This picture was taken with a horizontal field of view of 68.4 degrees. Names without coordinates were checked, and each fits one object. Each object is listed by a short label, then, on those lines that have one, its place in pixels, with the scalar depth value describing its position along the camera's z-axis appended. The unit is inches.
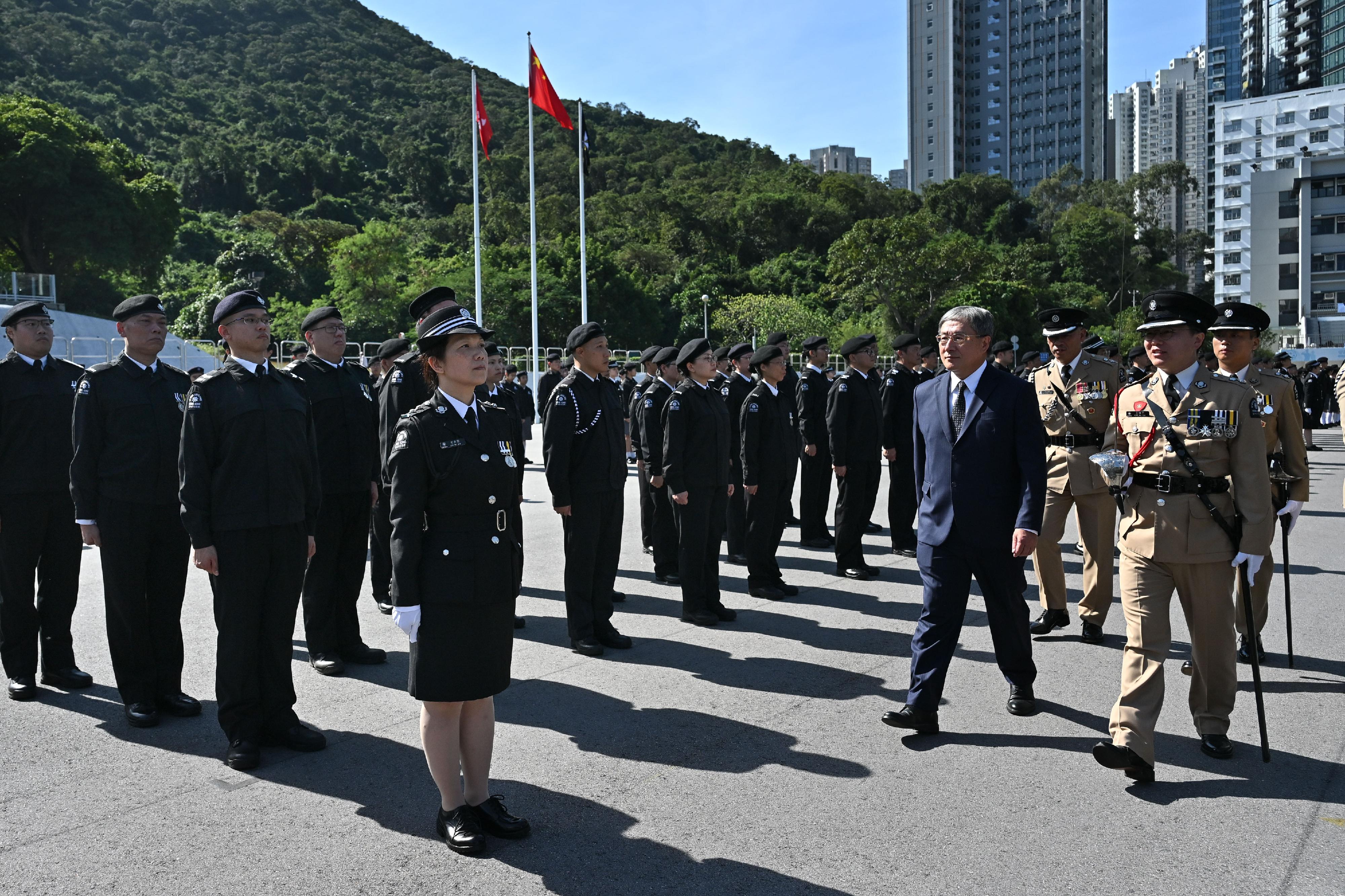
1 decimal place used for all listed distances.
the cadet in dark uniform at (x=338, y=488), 246.1
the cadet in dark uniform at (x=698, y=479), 285.9
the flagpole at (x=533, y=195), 1145.4
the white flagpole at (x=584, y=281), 1179.3
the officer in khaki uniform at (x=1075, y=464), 268.5
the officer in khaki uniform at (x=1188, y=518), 172.9
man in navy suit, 192.9
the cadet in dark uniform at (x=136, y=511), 207.5
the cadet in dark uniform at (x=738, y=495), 385.1
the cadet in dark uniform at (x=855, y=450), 348.8
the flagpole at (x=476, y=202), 1092.5
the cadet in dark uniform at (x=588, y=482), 261.4
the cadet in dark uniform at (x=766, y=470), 322.0
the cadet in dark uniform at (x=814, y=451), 420.8
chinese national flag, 1013.8
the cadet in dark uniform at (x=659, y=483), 312.3
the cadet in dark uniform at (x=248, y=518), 185.2
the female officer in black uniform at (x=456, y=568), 144.9
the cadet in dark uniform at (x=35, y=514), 225.9
